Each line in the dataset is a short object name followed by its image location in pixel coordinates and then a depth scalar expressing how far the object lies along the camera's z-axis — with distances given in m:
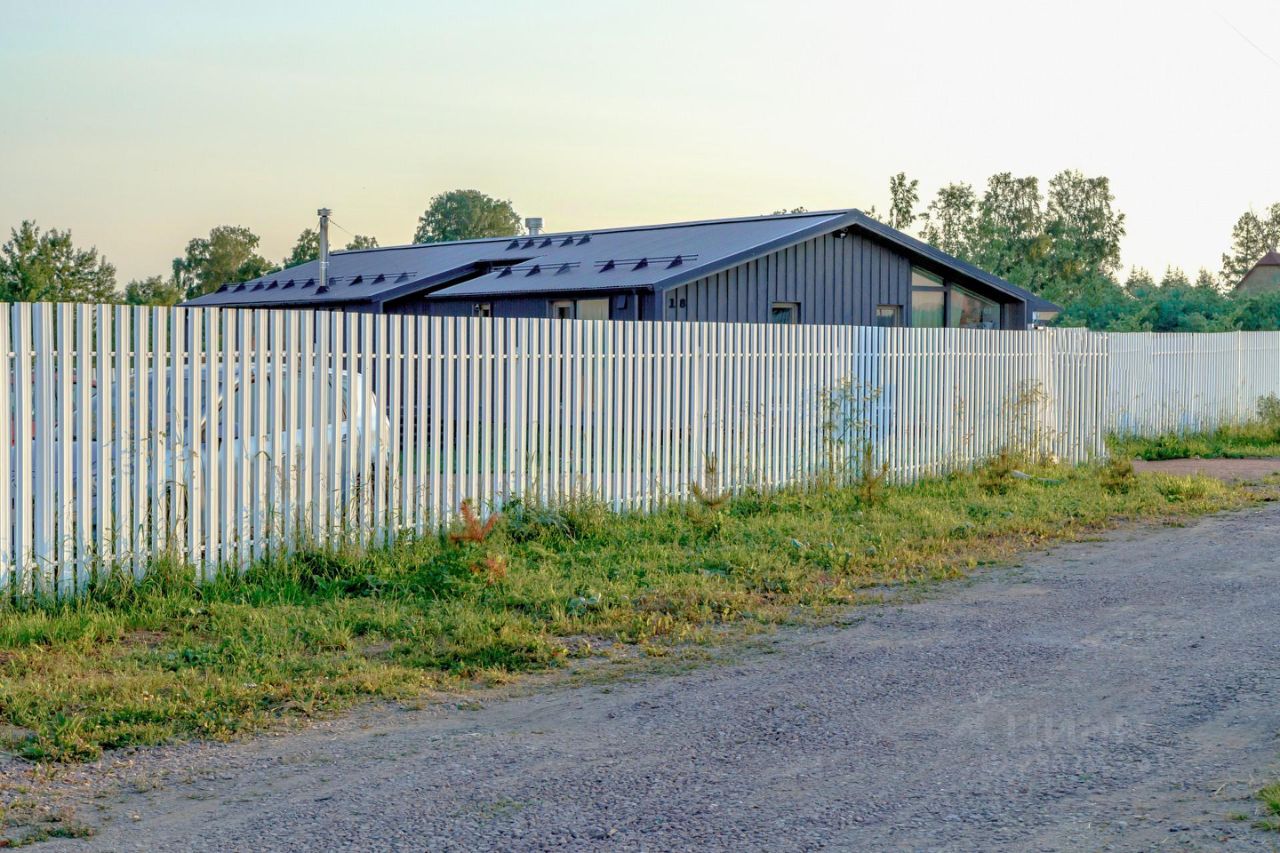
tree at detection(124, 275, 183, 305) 55.20
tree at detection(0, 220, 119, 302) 50.38
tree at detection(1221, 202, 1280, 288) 103.81
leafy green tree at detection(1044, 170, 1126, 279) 76.50
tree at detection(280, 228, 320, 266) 68.38
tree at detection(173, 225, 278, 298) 84.94
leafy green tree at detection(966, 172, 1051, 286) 68.25
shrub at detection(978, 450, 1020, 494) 14.29
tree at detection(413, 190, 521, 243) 95.38
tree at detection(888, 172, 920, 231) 68.00
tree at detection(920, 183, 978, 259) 72.62
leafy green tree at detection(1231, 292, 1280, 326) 39.00
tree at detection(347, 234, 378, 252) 91.25
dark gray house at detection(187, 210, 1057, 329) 21.61
